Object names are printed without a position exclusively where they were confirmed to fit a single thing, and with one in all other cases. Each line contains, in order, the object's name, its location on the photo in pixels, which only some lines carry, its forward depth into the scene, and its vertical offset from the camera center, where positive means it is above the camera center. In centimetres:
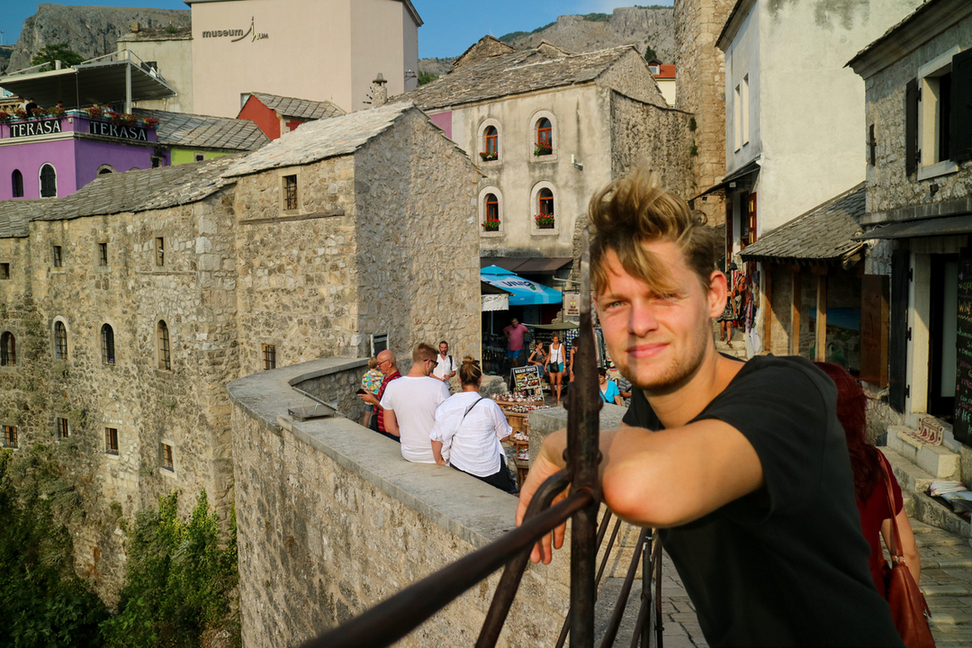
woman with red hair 273 -79
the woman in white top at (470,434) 531 -108
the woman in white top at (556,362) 1549 -165
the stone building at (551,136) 2339 +493
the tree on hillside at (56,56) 3802 +1248
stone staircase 502 -232
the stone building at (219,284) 1309 +11
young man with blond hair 110 -28
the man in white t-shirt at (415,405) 561 -99
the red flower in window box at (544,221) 2447 +211
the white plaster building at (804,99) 1479 +369
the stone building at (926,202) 705 +82
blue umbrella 1864 -9
